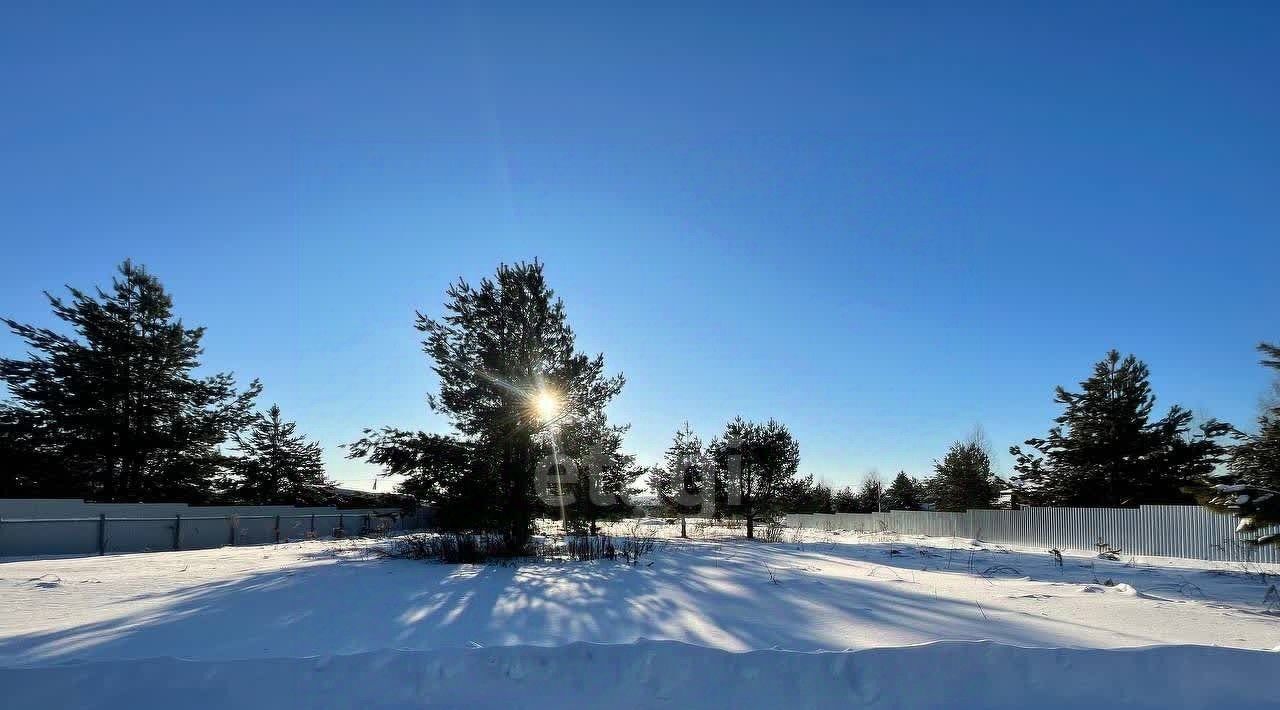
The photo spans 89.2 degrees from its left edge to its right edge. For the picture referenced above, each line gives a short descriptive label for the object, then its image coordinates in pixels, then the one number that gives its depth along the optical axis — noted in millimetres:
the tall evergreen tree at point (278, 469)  43281
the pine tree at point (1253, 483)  7438
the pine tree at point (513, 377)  16438
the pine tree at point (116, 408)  30172
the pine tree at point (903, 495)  52562
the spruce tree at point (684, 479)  28109
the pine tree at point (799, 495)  26438
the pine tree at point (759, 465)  26094
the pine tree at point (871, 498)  57044
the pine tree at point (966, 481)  37469
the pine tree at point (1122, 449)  26375
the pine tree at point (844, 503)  56594
